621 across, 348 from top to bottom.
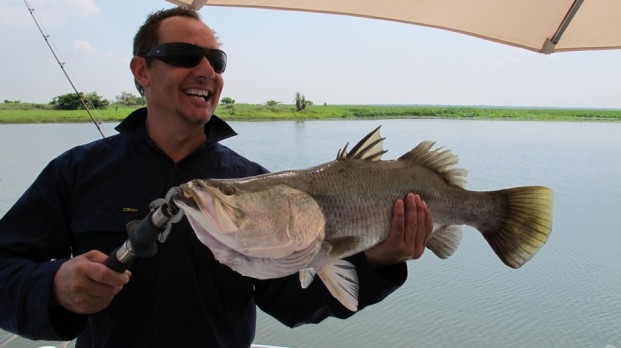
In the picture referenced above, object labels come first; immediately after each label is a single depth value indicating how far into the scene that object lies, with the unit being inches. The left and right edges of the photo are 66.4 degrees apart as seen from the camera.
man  65.8
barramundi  52.9
